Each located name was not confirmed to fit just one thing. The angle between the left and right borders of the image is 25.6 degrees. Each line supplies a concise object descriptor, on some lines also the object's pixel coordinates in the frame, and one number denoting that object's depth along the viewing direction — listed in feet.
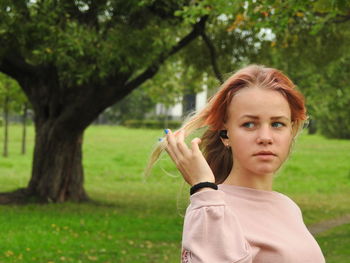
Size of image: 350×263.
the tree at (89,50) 48.06
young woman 6.88
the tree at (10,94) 91.20
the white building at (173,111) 304.09
